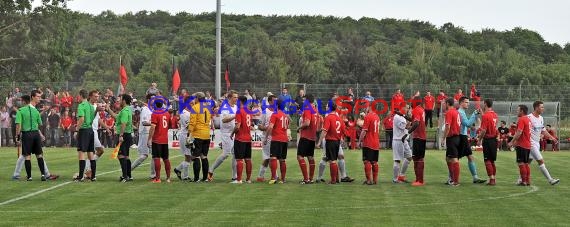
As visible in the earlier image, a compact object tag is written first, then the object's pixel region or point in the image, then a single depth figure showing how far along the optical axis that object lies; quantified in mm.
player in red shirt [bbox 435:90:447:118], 44088
